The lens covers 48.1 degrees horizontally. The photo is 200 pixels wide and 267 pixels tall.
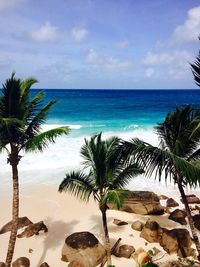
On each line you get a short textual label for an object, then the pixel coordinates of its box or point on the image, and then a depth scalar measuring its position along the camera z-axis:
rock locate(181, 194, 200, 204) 12.39
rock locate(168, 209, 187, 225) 10.64
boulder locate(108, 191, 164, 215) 11.22
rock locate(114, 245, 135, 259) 8.90
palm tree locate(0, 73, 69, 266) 7.33
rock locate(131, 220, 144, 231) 10.07
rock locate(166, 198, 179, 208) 12.07
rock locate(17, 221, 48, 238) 9.99
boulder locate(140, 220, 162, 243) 9.55
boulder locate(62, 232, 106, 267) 8.63
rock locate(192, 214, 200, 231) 10.11
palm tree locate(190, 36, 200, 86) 5.25
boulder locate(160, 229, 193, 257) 8.92
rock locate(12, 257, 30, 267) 8.64
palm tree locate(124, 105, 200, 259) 6.04
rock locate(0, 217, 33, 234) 10.35
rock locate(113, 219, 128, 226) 10.49
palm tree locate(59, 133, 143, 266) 7.63
